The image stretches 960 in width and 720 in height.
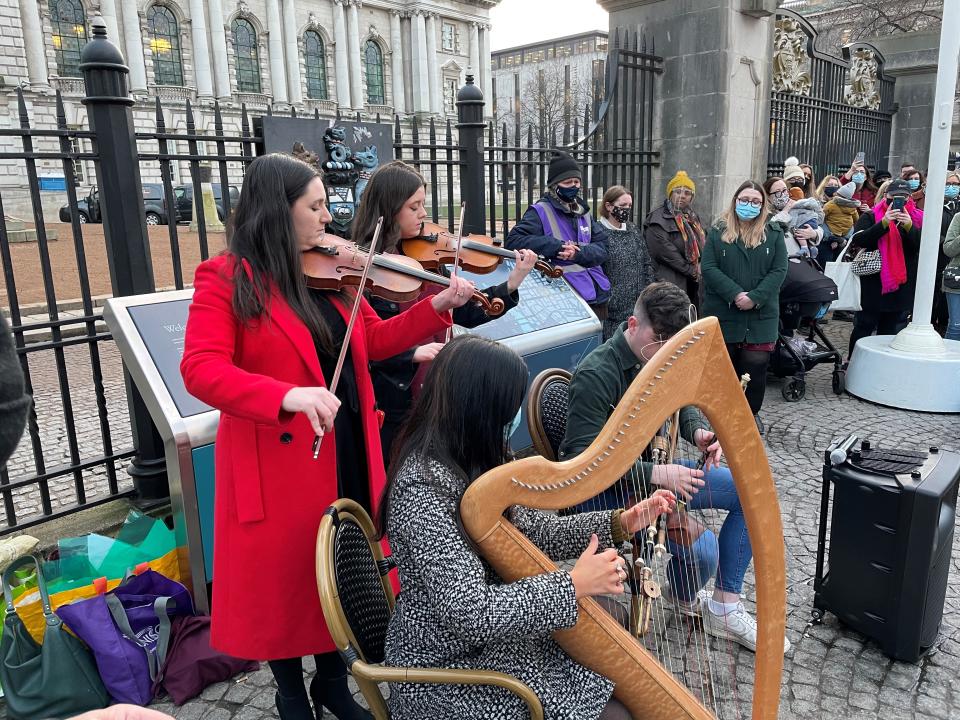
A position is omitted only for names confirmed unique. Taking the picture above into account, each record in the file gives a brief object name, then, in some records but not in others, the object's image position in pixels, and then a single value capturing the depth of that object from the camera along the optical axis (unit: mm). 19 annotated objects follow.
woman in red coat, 1887
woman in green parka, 4949
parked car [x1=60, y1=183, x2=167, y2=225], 18109
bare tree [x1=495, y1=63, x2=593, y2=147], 44188
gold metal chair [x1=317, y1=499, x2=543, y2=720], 1441
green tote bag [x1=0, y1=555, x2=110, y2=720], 2336
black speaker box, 2506
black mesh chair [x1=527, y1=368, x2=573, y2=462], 2541
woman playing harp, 1426
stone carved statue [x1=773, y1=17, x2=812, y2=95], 8281
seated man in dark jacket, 2355
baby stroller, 5797
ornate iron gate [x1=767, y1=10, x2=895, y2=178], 8555
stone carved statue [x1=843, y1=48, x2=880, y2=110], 11266
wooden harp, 1337
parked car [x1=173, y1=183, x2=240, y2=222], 16984
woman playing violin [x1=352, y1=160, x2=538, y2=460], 2834
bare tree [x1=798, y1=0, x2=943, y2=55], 17328
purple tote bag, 2410
